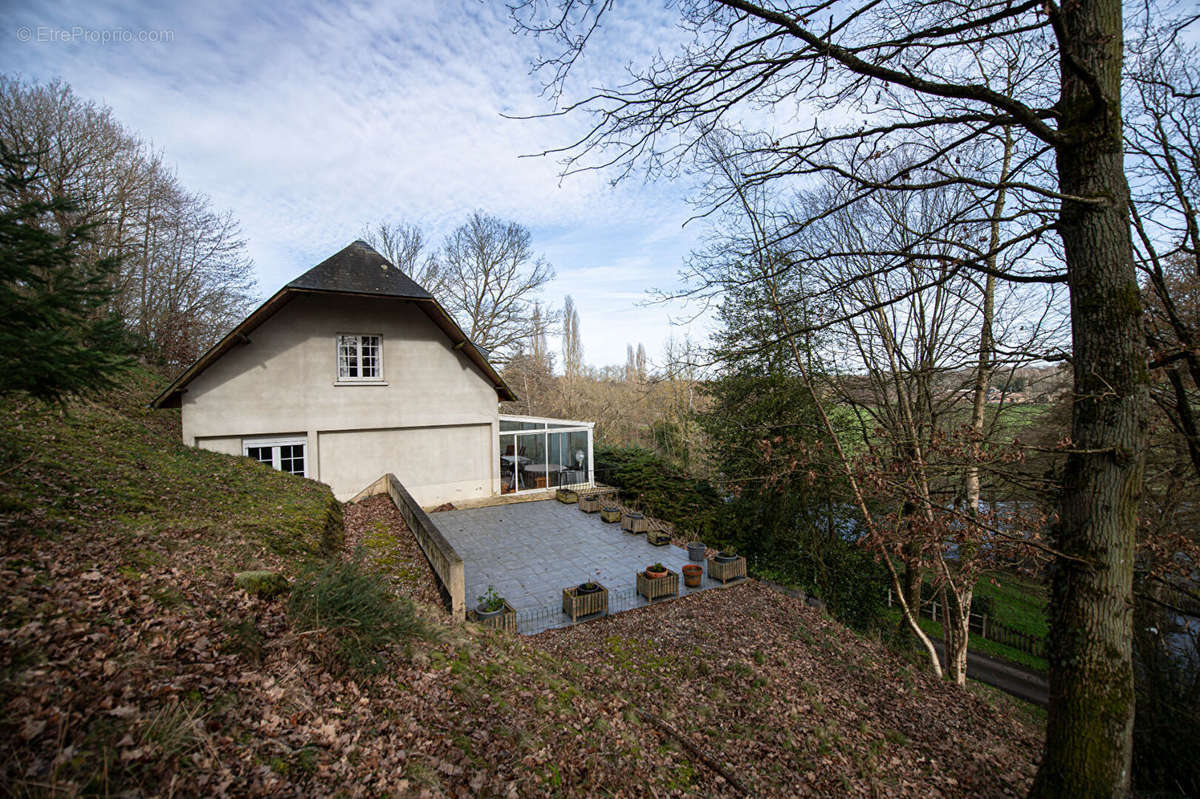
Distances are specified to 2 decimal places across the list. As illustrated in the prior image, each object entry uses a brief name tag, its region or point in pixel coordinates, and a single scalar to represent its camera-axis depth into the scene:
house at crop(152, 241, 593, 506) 12.84
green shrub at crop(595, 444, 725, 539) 15.07
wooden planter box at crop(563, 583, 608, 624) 8.77
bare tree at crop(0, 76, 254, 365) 16.00
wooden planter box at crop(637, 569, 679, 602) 9.80
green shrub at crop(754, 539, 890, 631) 11.95
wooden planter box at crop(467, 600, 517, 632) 7.82
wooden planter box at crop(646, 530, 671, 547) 13.40
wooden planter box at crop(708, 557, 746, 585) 11.11
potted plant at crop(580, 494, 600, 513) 16.59
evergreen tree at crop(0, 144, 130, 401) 3.78
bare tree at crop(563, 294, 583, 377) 38.75
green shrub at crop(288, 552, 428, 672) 4.07
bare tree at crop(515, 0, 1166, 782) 3.05
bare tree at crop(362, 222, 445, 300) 29.48
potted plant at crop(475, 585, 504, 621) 7.90
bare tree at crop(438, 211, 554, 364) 28.97
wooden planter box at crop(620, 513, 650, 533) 14.45
